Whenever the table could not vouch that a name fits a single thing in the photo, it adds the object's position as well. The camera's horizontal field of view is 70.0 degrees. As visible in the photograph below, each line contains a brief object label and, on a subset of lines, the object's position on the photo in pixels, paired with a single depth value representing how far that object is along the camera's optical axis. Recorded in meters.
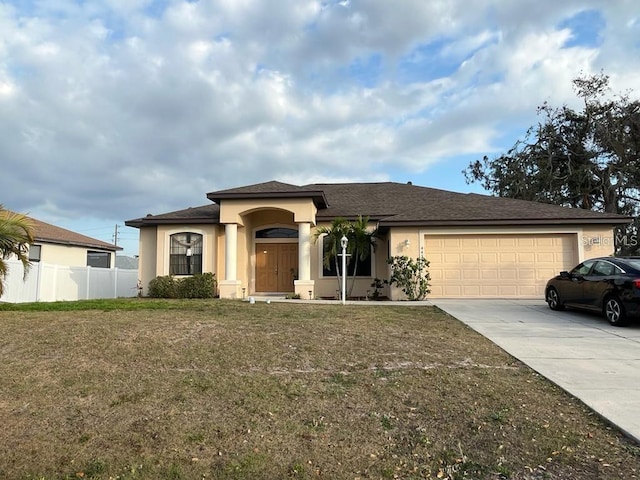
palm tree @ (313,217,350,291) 15.02
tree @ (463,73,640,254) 24.98
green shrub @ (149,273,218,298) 15.81
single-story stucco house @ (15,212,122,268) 21.41
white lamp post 13.71
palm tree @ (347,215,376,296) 15.00
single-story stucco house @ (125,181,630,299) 14.71
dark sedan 8.86
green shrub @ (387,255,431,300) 14.29
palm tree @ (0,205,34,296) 10.90
